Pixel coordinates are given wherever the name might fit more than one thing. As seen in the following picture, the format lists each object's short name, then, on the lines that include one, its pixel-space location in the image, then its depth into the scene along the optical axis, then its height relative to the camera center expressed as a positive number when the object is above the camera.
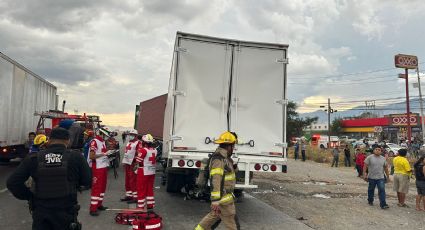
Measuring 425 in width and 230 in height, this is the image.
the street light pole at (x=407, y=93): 34.81 +4.96
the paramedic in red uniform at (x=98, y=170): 7.69 -0.72
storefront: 54.03 +2.95
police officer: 3.74 -0.50
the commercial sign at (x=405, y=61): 40.84 +8.71
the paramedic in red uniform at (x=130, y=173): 9.12 -0.87
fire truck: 14.41 +0.55
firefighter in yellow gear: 5.19 -0.63
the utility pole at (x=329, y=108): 63.25 +5.46
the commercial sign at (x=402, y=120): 51.97 +3.38
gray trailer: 12.14 +0.97
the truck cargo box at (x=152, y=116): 16.53 +0.97
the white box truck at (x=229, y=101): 7.92 +0.77
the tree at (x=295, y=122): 59.81 +3.02
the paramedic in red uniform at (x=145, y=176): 7.89 -0.81
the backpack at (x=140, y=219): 6.23 -1.40
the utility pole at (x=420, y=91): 39.09 +5.44
